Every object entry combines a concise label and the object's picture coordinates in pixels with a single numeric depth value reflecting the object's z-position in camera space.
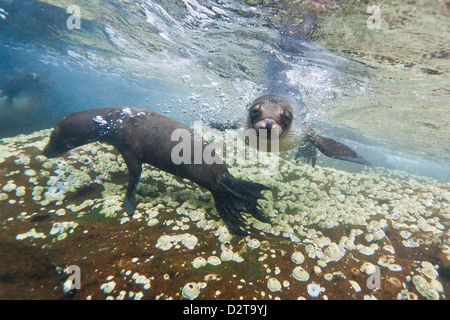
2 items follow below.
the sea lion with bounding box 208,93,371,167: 3.85
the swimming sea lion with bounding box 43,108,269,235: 3.99
